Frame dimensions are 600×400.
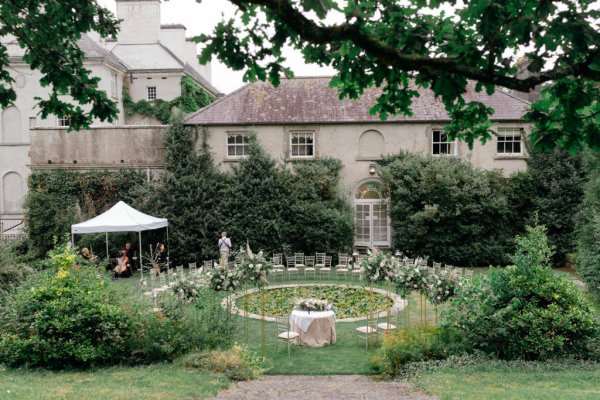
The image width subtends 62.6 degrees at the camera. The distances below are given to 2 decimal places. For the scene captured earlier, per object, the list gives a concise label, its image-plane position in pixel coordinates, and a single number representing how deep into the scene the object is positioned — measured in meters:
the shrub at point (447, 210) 21.17
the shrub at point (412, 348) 9.72
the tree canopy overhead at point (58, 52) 6.30
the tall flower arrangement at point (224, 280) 11.47
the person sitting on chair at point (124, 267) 19.16
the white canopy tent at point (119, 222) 18.31
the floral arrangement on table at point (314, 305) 12.18
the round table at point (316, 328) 11.77
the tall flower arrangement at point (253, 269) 11.47
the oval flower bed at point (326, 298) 14.90
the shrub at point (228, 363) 9.02
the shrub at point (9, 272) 12.77
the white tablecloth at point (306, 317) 11.76
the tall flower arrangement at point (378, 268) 12.21
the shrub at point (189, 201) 21.84
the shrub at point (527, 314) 9.51
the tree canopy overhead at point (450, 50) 4.25
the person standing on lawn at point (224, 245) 19.91
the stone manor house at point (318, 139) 22.86
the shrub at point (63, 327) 9.41
